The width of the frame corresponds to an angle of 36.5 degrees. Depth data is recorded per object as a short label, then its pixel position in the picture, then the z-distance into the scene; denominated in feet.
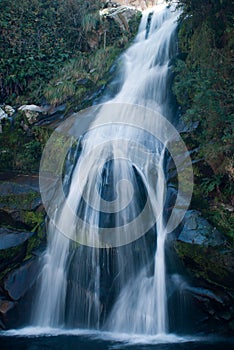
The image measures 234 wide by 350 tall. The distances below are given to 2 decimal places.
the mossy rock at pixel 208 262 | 20.88
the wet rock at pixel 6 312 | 22.84
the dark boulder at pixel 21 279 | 23.50
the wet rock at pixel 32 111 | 39.29
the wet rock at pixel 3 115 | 40.51
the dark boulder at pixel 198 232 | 21.56
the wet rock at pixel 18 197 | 27.40
